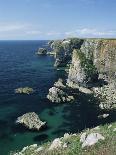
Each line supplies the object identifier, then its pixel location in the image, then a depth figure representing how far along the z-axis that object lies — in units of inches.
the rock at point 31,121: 1301.1
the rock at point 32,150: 703.3
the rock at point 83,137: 689.9
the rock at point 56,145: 685.3
